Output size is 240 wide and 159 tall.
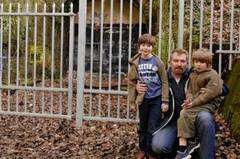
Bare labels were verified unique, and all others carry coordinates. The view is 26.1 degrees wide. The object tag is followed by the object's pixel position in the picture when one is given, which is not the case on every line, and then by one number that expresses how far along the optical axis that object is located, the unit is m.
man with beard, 5.84
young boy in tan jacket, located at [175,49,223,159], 5.56
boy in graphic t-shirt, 6.26
